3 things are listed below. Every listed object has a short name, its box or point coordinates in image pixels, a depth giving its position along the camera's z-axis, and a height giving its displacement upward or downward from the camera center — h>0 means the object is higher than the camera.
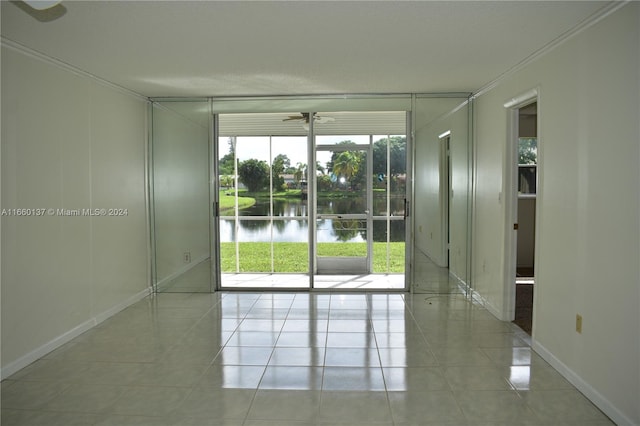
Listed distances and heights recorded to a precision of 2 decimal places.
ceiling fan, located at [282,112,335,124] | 5.63 +0.90
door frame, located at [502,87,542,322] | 4.25 -0.16
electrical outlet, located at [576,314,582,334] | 2.96 -0.86
